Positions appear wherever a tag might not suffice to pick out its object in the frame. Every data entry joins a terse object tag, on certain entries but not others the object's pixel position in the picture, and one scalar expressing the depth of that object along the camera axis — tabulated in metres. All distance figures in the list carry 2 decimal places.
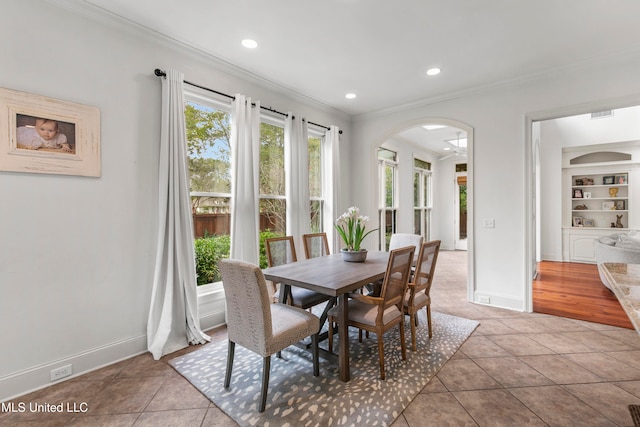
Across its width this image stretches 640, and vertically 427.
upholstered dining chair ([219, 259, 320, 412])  1.92
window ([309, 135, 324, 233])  4.75
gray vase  3.09
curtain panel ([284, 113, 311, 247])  4.09
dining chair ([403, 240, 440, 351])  2.65
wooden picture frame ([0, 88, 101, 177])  2.07
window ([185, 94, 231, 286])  3.20
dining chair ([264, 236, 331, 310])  2.86
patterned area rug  1.89
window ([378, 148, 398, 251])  6.53
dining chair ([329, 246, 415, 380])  2.25
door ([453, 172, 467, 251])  9.00
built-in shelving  6.62
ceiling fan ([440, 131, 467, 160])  6.59
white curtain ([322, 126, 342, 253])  4.80
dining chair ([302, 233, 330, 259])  3.59
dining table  2.23
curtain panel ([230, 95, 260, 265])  3.34
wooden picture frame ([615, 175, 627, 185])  6.72
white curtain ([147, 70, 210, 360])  2.74
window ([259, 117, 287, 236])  3.91
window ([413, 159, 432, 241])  8.09
